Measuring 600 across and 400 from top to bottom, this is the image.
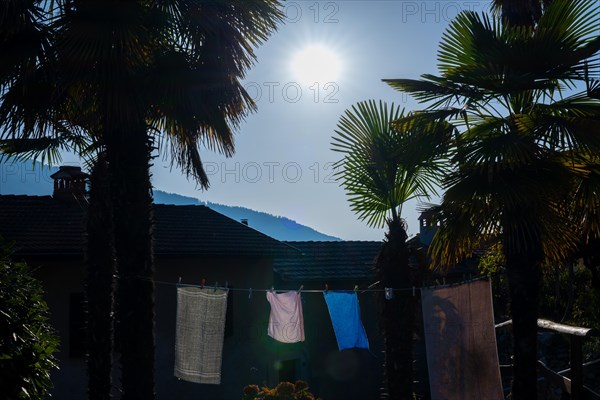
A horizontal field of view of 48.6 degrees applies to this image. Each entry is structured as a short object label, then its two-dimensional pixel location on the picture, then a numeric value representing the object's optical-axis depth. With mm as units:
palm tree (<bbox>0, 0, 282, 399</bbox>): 8273
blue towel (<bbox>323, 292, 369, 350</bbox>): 11648
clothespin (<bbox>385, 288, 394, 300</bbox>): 8742
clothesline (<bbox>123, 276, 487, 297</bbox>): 8742
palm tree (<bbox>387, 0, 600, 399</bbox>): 7531
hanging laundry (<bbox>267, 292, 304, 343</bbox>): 11625
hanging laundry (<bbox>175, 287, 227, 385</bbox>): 10758
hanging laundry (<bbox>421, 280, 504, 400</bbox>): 9008
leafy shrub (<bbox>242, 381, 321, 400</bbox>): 10141
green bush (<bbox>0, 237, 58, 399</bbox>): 5699
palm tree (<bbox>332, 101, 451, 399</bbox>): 8703
